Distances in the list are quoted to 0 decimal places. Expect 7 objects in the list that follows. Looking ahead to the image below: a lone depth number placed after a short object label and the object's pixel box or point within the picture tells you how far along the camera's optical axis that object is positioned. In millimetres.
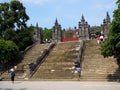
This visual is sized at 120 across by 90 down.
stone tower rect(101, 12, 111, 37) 27374
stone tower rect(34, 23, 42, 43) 28703
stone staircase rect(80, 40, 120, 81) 13168
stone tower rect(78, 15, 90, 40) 27974
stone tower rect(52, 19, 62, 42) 28453
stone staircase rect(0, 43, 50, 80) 15308
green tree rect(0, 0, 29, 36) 19922
